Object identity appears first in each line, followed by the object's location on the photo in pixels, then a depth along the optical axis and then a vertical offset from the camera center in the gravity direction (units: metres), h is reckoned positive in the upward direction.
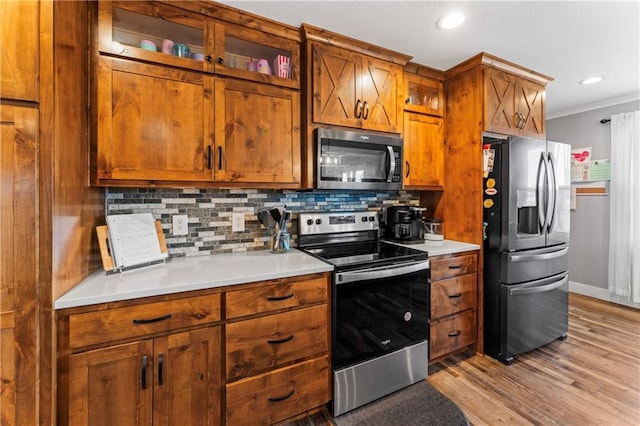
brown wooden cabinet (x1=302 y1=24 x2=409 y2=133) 1.89 +0.95
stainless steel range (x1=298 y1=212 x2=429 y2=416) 1.63 -0.70
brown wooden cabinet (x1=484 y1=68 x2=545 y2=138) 2.28 +0.94
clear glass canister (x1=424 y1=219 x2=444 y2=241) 2.54 -0.17
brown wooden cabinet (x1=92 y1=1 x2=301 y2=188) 1.42 +0.65
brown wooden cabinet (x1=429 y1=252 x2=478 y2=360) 2.09 -0.75
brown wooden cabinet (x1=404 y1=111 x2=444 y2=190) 2.36 +0.52
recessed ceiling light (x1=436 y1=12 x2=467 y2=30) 1.70 +1.22
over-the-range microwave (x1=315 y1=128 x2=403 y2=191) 1.91 +0.37
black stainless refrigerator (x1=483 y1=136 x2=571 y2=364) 2.15 -0.28
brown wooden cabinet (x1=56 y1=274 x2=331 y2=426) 1.12 -0.70
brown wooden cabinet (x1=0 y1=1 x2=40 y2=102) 1.01 +0.61
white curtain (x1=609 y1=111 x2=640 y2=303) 3.09 +0.03
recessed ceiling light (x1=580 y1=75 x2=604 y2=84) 2.67 +1.31
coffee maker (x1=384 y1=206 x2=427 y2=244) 2.42 -0.13
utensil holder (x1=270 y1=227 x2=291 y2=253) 1.97 -0.23
